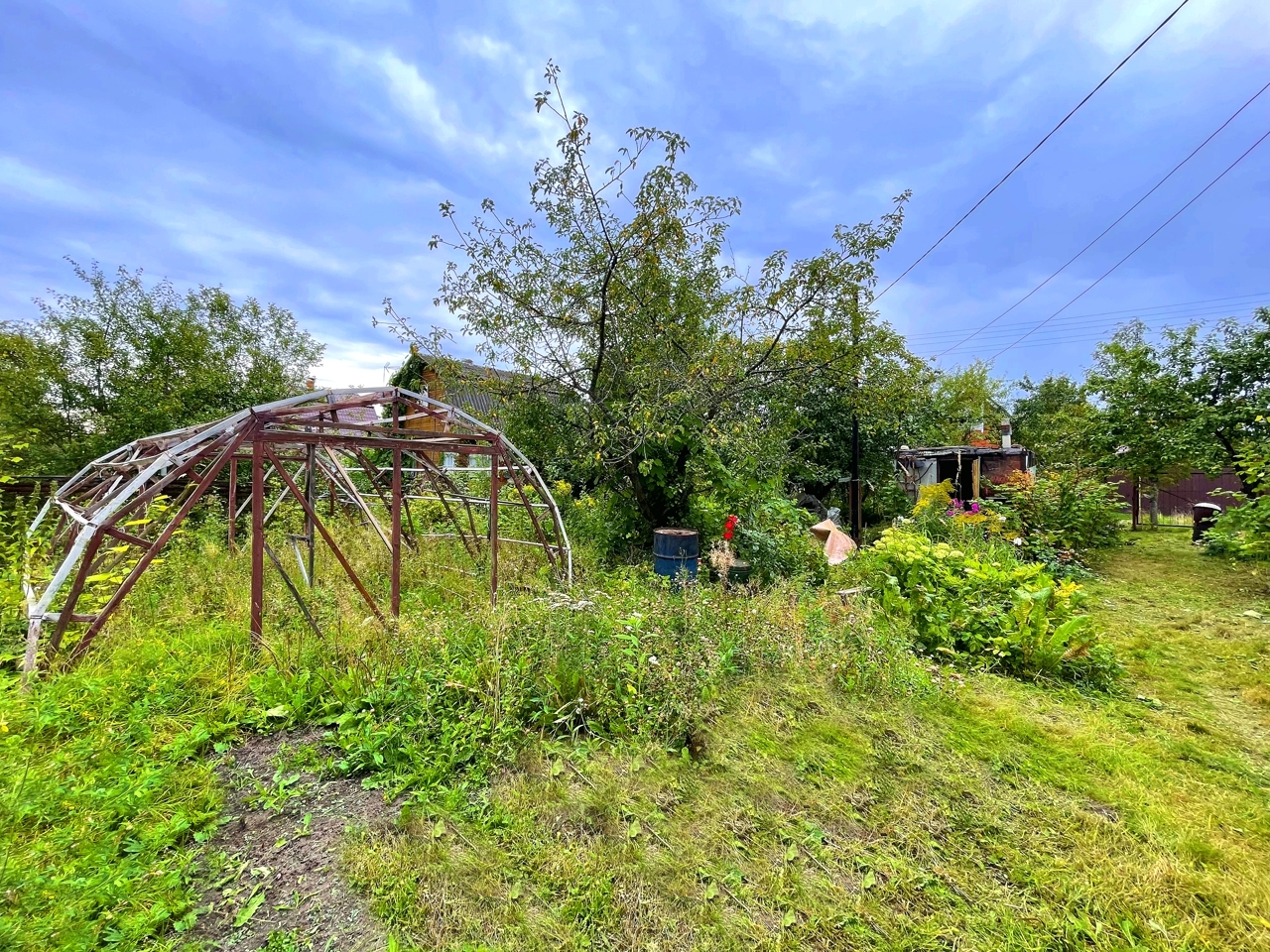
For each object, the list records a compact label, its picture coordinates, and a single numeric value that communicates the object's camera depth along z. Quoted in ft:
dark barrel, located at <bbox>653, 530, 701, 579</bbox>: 17.22
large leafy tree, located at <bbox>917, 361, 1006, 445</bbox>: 60.49
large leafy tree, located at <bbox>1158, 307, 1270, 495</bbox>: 25.84
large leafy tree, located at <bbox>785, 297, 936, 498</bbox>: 19.13
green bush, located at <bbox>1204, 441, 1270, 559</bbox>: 19.25
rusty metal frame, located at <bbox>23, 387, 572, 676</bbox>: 10.41
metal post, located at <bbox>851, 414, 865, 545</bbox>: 27.99
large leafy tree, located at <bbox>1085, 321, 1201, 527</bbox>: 28.04
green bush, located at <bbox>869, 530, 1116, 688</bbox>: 12.04
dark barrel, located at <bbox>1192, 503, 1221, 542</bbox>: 26.94
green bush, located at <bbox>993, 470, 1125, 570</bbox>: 24.97
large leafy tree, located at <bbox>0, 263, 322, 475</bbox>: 30.32
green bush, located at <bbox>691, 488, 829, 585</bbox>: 18.51
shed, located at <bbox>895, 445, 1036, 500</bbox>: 35.45
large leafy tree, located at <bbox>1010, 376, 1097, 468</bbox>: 34.01
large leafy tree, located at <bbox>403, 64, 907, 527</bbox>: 17.10
